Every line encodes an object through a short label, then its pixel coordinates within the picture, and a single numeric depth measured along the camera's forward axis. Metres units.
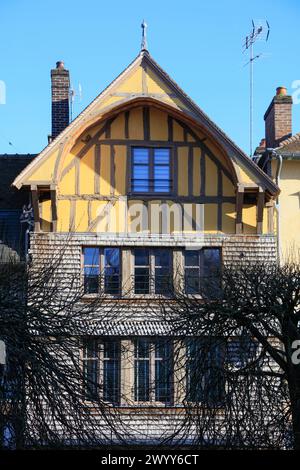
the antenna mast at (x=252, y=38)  29.61
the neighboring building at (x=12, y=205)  25.41
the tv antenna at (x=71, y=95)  29.20
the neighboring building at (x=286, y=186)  26.17
